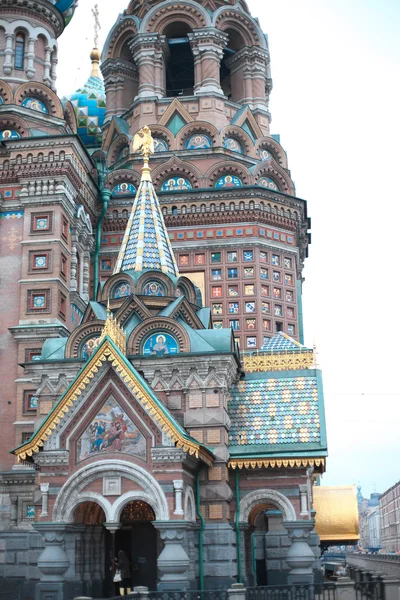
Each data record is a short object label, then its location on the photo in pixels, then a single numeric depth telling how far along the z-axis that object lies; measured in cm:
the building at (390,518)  10778
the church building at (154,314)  1961
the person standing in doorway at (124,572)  2153
